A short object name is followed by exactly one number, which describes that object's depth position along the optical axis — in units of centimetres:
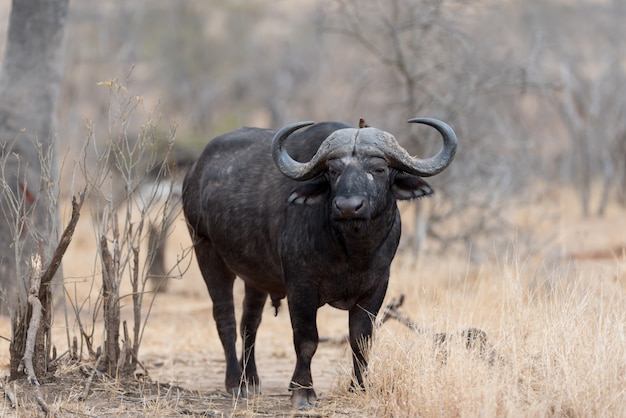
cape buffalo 1095
